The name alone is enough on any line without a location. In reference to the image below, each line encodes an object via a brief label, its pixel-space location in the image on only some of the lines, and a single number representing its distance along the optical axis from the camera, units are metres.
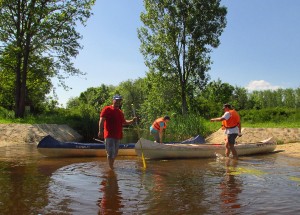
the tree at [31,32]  27.34
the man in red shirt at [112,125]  9.09
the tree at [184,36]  33.28
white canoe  12.42
